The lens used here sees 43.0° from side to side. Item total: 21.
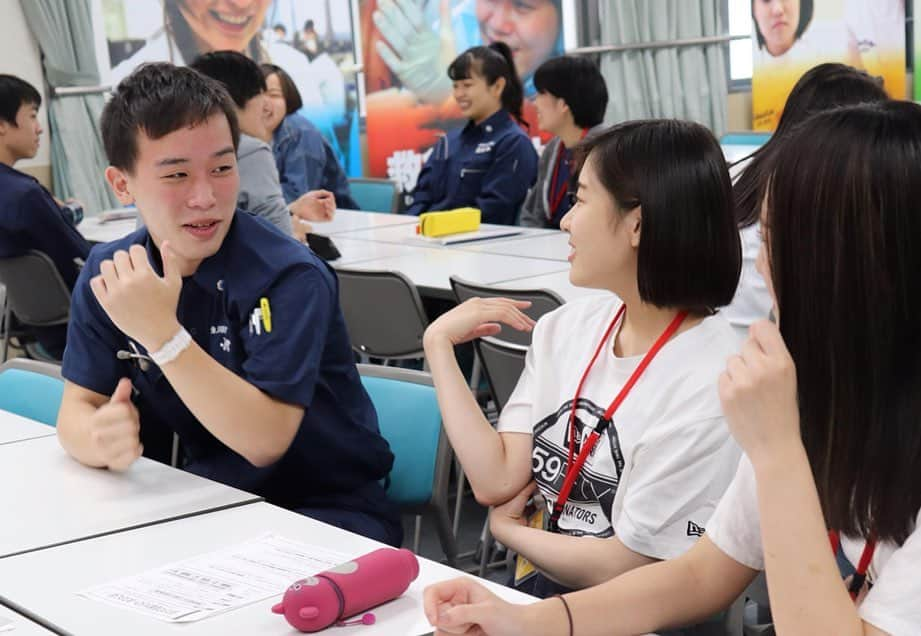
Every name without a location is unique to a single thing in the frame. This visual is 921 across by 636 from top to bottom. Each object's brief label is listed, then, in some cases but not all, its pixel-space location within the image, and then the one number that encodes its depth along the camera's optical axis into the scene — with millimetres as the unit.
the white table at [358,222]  5152
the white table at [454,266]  3703
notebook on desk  4504
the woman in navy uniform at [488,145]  5469
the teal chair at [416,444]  2146
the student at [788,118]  2623
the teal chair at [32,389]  2523
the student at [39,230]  4352
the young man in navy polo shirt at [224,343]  1927
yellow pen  1984
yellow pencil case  4598
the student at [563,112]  5012
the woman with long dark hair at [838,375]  1104
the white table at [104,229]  5250
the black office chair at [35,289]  4312
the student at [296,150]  5945
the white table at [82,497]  1656
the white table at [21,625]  1299
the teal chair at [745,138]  5828
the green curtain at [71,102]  7551
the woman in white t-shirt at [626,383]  1661
